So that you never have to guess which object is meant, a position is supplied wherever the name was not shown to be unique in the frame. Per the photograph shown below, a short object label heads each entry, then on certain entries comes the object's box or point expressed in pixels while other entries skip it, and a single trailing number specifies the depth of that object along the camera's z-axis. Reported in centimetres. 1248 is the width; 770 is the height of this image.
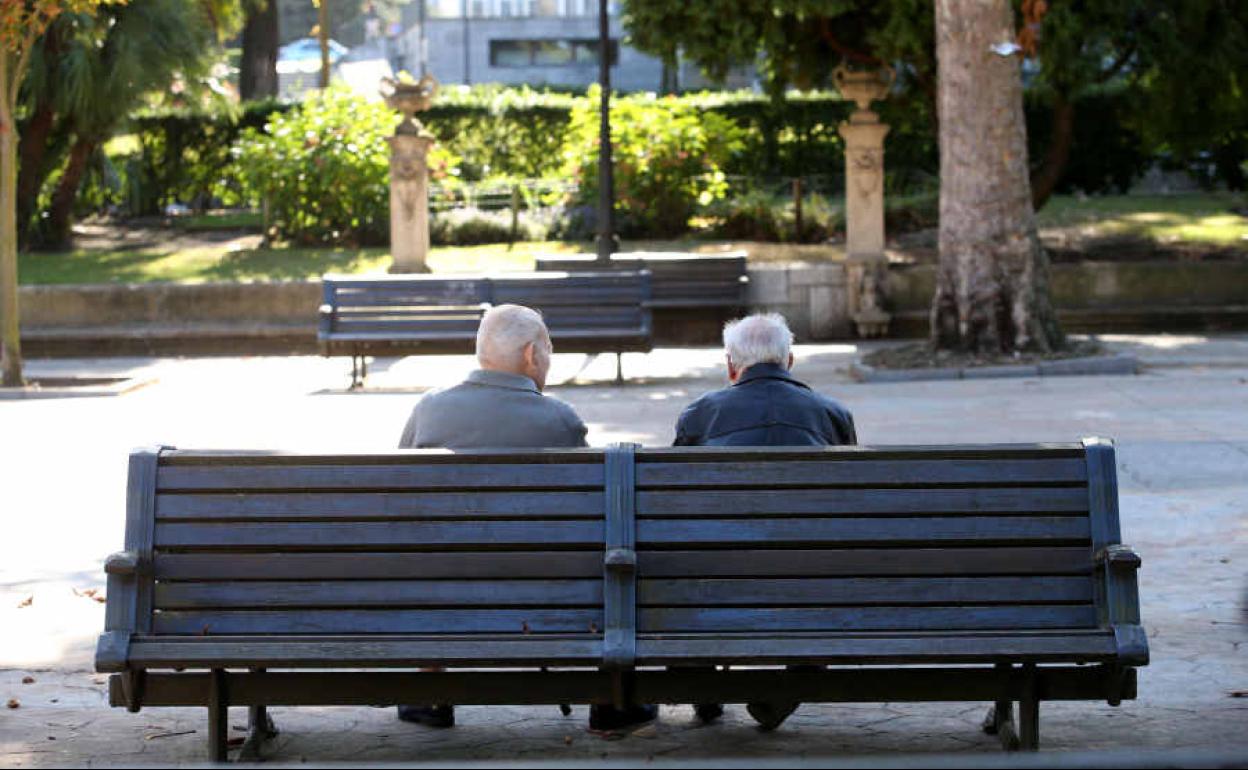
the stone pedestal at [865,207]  2027
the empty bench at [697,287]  1941
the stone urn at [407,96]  2155
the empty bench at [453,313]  1680
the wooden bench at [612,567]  526
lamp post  2097
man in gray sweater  612
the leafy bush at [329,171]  2433
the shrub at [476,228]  2461
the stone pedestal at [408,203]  2112
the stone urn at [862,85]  2058
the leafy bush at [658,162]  2391
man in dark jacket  614
